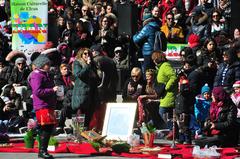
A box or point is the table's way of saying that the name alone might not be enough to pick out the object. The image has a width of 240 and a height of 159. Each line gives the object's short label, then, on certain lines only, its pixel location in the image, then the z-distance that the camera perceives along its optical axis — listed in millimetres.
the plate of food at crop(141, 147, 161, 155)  15883
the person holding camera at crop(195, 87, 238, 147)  16359
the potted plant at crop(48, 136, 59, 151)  16203
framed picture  17141
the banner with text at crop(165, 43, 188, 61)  21719
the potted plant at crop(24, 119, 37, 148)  16531
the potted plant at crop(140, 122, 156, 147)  16625
